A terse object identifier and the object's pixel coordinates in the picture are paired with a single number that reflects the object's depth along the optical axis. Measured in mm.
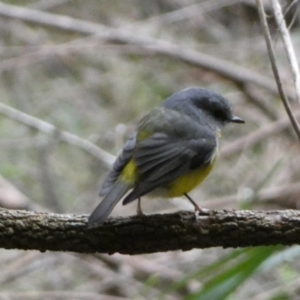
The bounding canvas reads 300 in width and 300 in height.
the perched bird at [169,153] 5516
